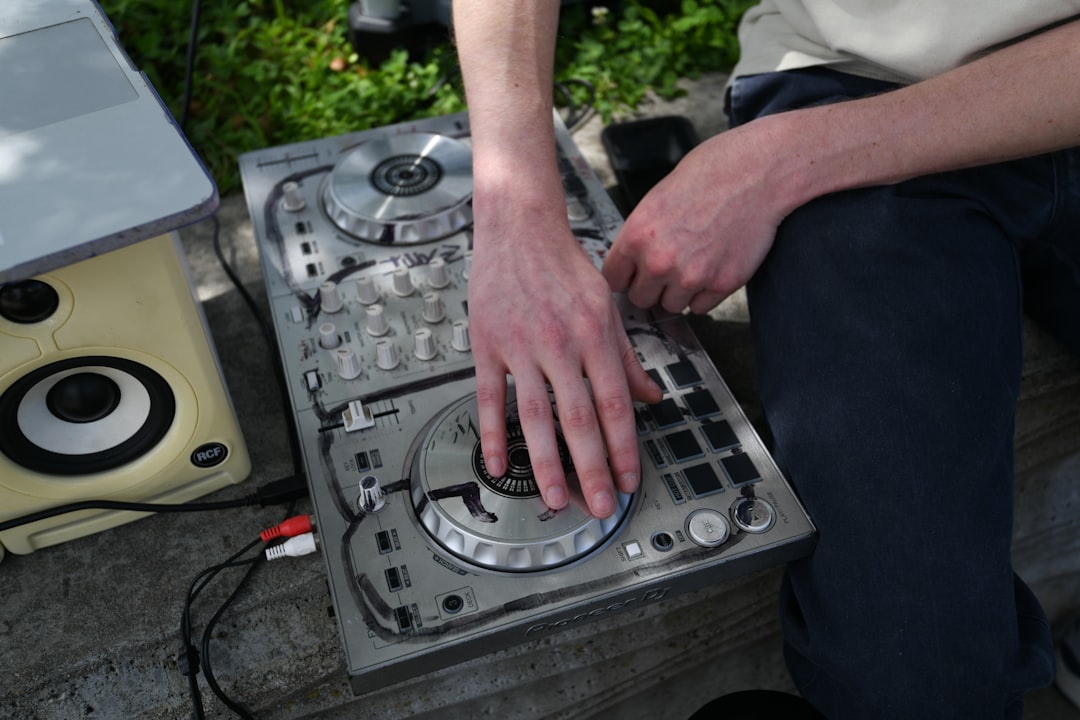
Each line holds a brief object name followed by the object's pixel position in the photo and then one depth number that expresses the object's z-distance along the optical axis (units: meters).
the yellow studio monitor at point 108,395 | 0.77
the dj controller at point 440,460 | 0.81
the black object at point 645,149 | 1.37
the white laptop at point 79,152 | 0.69
